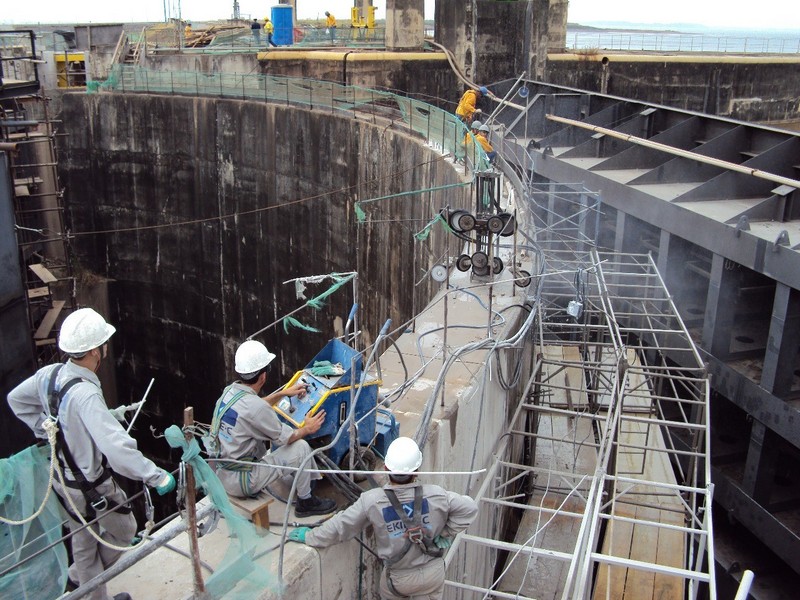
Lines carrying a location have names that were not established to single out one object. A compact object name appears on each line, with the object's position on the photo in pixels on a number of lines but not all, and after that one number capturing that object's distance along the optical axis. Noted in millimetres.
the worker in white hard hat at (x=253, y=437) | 4715
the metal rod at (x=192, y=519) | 3936
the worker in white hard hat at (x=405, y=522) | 4590
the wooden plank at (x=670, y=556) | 7935
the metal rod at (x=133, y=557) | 3725
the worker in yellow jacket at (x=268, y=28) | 27431
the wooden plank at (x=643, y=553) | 7820
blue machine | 5285
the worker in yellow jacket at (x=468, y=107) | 14727
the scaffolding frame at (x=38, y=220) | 15406
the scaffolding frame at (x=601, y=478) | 6773
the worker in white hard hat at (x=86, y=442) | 4160
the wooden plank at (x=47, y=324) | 15374
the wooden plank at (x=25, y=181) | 17509
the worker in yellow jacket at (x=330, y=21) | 34856
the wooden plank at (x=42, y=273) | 15742
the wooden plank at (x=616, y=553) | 7901
